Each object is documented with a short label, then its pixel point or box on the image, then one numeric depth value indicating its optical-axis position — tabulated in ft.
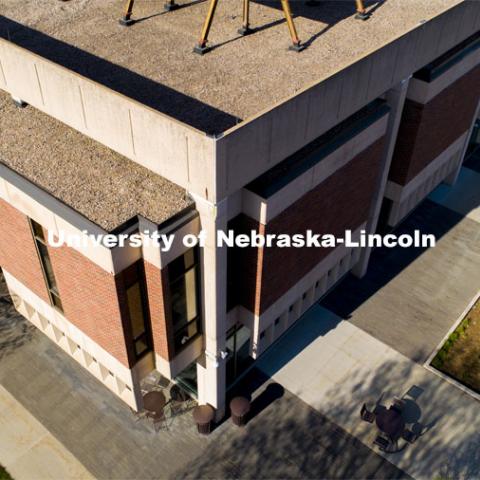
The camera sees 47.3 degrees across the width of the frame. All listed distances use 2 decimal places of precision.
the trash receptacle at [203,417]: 65.41
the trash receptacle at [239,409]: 66.69
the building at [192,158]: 48.11
